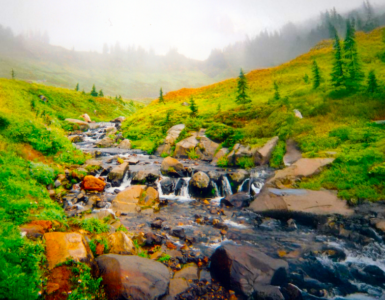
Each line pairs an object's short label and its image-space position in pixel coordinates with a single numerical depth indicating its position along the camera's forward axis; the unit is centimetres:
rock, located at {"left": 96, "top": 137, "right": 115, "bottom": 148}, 3052
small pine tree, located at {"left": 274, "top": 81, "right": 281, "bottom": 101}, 3216
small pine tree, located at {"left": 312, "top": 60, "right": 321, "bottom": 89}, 3107
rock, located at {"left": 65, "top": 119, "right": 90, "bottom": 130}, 4355
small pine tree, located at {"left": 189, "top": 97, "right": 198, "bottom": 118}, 3328
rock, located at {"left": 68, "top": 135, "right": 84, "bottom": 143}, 3238
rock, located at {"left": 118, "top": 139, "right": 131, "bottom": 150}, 3017
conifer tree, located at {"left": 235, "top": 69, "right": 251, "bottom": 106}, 3678
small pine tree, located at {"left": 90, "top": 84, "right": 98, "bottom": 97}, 8391
